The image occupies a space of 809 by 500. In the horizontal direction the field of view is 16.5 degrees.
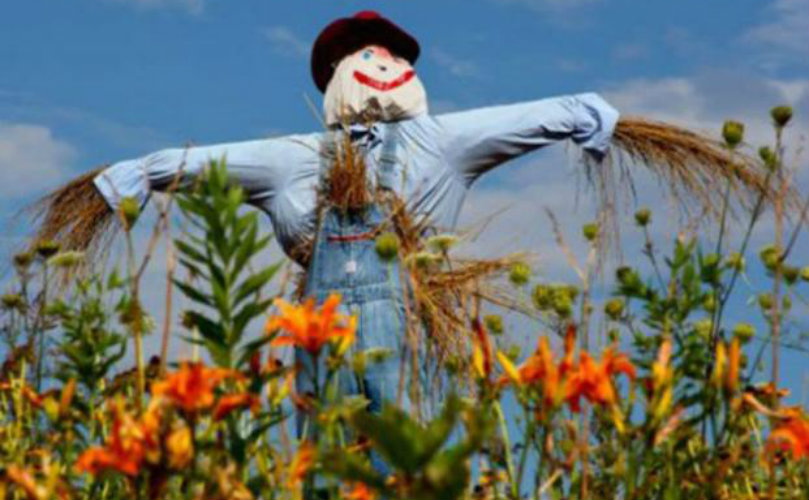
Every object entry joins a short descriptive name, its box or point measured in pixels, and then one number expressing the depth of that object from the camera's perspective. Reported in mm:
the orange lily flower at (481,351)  4404
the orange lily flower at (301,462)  3783
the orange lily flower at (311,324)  3946
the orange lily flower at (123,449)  3218
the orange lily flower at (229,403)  3593
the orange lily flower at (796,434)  4136
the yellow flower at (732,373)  4168
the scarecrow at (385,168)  7609
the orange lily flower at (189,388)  3354
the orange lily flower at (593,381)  3827
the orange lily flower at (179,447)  3240
